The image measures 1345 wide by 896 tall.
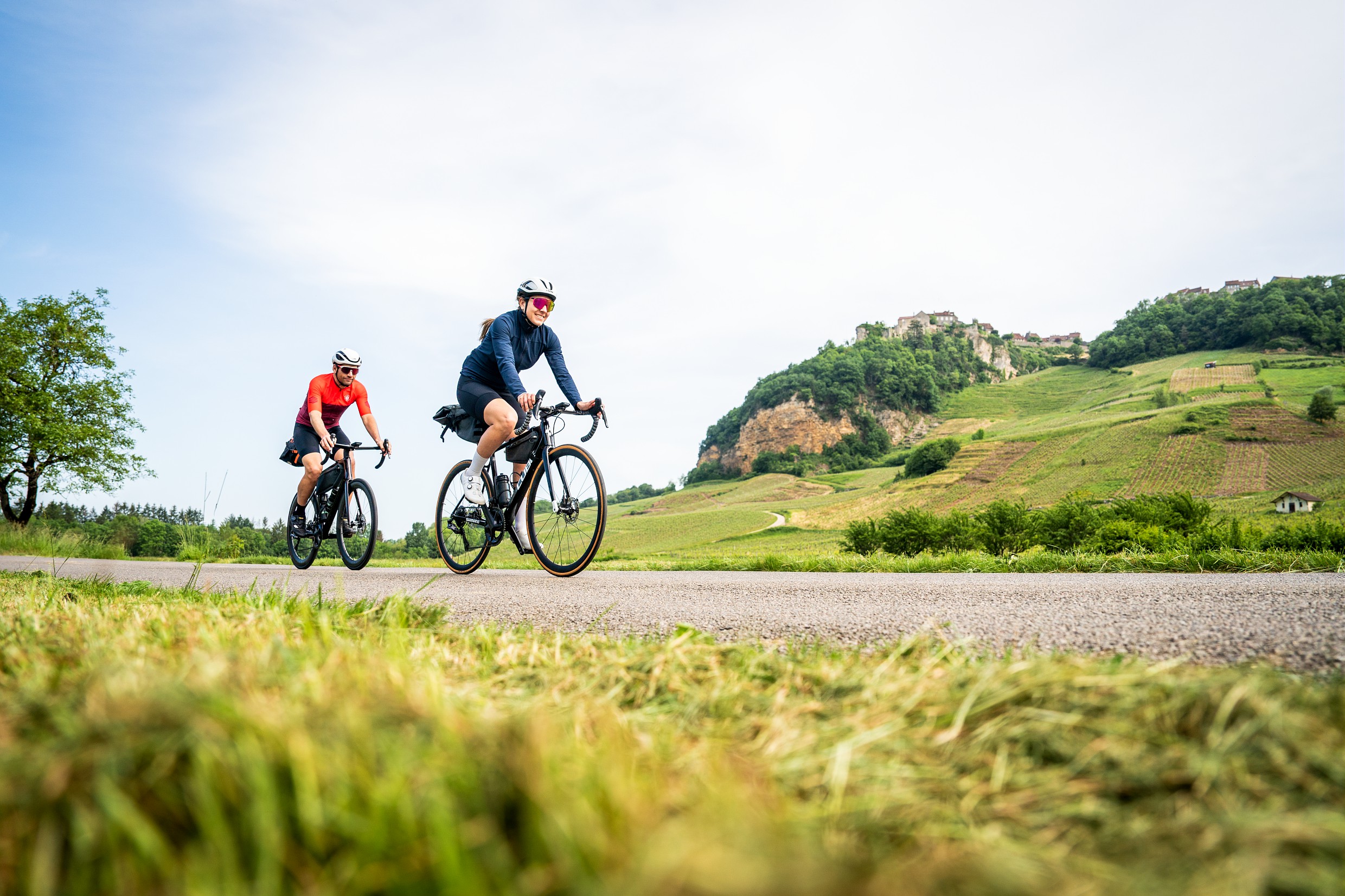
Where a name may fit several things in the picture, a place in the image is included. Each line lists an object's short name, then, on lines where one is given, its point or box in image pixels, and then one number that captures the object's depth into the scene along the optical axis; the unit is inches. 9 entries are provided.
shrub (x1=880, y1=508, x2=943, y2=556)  616.1
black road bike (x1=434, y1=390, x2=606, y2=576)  249.4
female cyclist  250.1
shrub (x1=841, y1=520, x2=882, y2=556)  647.1
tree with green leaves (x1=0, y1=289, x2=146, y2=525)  1147.3
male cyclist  325.4
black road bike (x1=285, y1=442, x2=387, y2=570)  330.6
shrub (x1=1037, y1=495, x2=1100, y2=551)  617.3
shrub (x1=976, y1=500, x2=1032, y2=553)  612.4
